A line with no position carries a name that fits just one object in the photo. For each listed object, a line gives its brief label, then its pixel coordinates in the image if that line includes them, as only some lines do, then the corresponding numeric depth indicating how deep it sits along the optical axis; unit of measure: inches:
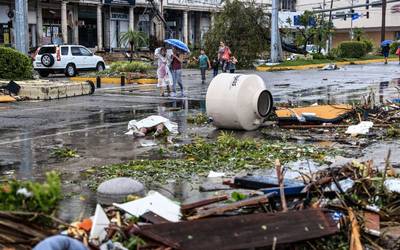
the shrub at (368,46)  2208.2
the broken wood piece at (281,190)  196.7
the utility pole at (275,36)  1489.9
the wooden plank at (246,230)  172.1
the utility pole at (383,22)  2587.6
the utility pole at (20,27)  1018.7
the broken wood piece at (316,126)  450.9
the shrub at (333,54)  1885.8
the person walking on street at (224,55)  1019.9
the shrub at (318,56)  1814.7
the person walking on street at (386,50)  1889.8
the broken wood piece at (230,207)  190.5
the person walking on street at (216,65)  1025.5
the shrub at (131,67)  1163.9
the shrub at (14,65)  880.9
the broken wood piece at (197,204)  202.1
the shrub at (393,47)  2504.9
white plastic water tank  448.5
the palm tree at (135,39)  1744.6
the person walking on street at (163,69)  756.6
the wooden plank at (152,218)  190.2
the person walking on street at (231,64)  1032.6
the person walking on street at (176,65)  766.5
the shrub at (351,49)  2071.9
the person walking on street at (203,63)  988.1
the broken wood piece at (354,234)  183.5
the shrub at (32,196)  166.6
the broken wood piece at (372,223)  197.2
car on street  1216.8
